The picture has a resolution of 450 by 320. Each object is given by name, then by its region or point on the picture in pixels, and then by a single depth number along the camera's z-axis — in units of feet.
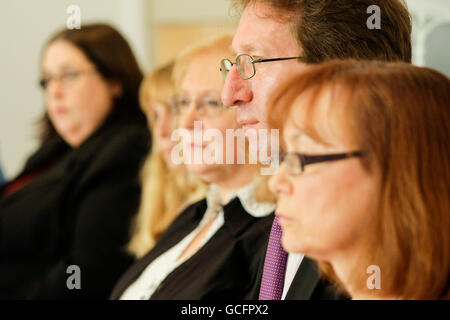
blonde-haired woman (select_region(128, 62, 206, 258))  7.01
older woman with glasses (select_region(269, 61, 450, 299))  4.42
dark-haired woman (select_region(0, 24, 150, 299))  6.99
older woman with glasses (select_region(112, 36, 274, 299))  5.64
